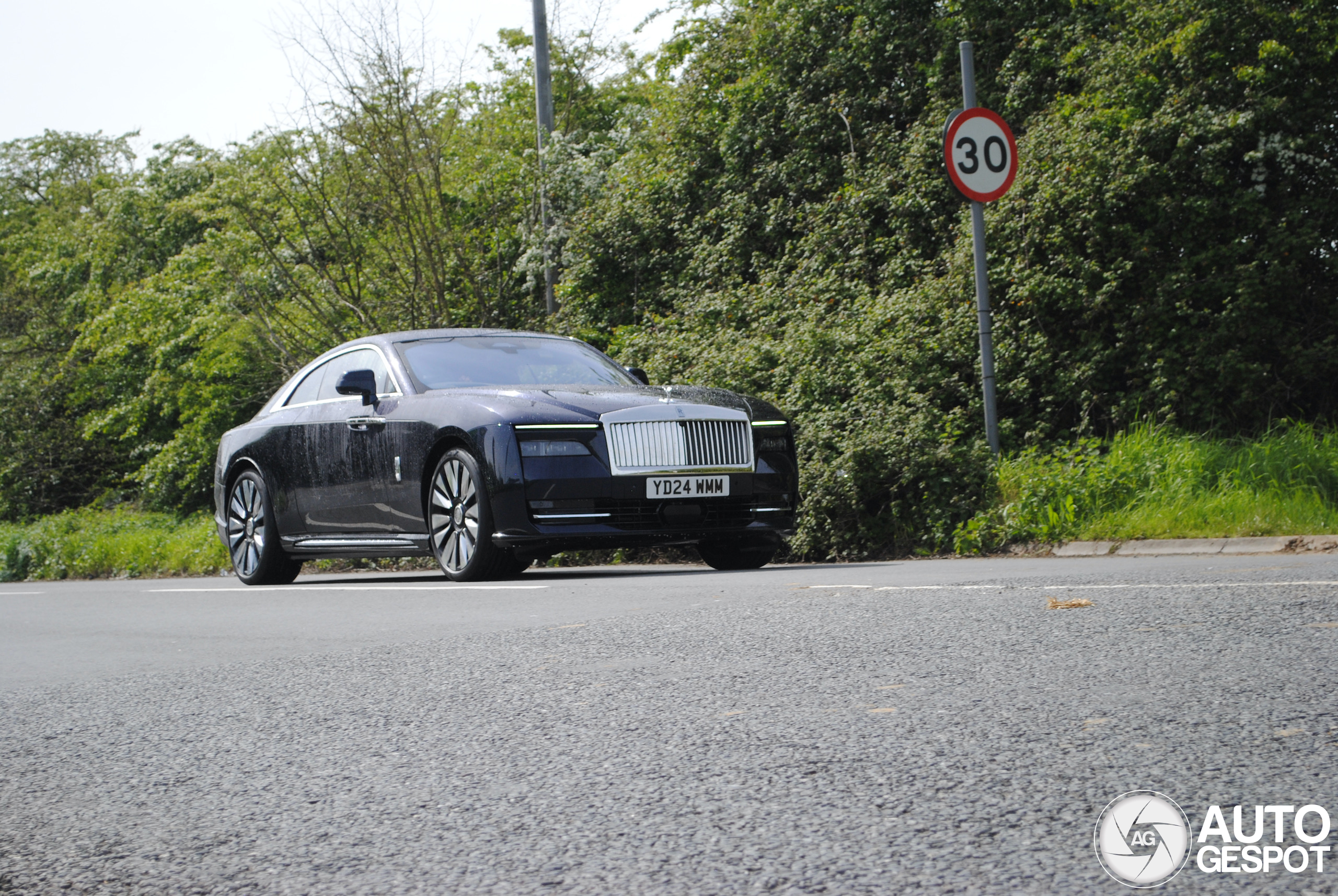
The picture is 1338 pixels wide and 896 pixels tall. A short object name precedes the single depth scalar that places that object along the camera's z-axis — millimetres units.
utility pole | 20266
